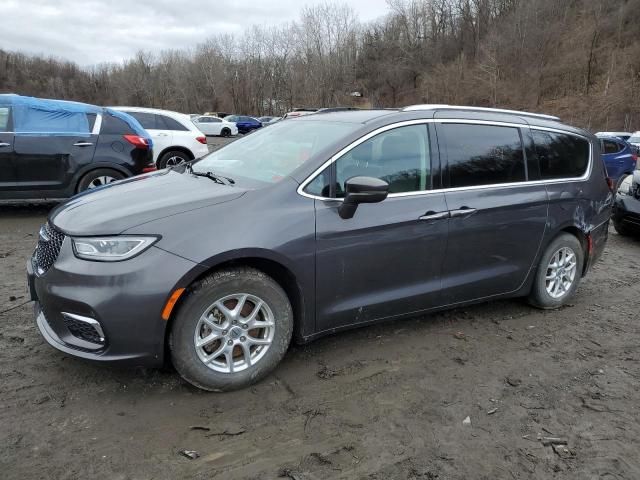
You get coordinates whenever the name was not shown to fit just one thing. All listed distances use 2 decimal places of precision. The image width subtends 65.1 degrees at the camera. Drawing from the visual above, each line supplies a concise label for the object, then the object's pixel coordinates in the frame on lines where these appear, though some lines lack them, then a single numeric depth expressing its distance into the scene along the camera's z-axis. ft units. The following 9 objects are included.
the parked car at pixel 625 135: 60.22
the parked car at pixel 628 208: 24.66
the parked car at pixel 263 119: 152.15
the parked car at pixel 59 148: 23.06
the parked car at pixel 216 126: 128.06
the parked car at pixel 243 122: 140.26
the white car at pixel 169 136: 34.09
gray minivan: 9.02
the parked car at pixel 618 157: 42.01
